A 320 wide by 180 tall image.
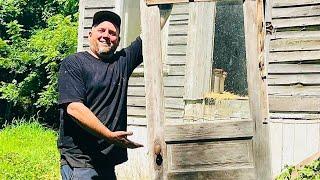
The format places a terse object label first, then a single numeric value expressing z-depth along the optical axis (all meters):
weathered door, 3.40
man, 2.80
